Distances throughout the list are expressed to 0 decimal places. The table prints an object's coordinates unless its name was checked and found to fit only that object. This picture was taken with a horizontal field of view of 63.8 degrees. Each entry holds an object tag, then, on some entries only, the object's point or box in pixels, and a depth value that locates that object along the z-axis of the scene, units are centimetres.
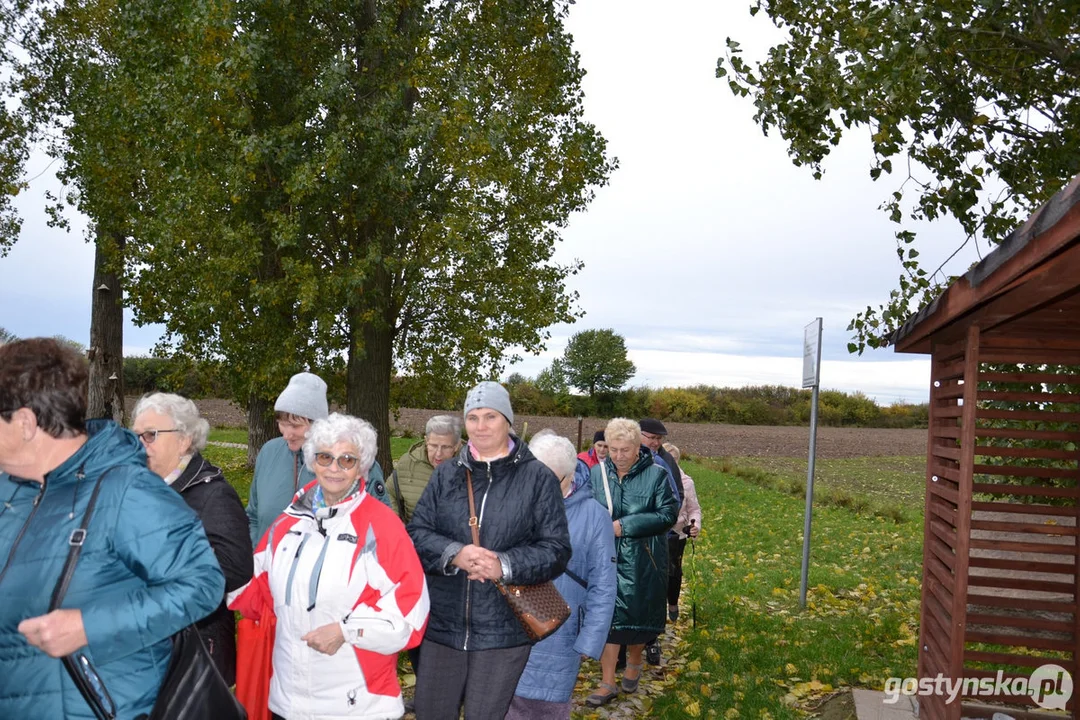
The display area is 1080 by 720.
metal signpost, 977
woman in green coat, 645
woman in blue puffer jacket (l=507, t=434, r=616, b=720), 442
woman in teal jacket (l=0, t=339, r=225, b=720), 238
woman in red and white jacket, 345
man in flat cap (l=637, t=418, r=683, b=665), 773
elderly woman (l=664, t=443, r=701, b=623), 847
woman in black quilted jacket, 391
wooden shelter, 548
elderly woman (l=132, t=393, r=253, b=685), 359
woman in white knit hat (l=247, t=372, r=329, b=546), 496
